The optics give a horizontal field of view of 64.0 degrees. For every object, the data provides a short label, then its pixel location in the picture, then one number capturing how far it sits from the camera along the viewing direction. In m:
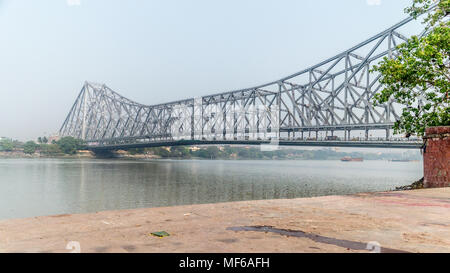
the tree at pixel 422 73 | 16.30
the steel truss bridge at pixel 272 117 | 63.64
